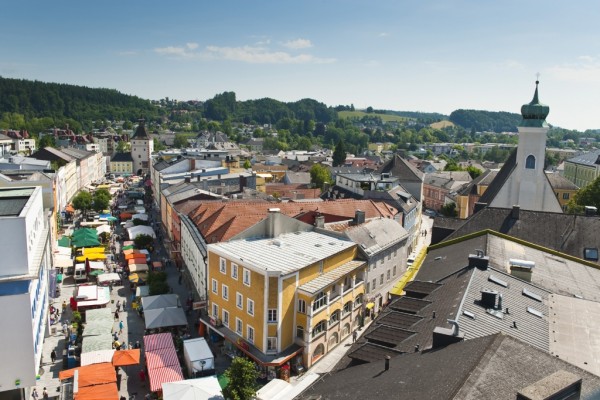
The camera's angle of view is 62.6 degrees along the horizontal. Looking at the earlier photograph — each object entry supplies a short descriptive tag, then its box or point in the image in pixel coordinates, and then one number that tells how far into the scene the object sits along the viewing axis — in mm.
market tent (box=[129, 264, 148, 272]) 45500
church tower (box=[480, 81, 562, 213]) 47625
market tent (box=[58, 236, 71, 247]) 53859
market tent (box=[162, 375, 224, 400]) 24109
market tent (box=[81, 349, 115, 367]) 28484
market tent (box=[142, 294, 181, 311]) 36406
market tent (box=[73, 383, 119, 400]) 24859
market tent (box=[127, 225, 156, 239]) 57509
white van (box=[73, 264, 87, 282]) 45250
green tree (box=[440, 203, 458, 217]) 80500
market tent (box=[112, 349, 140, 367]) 28375
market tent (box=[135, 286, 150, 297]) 39812
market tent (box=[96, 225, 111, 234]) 59394
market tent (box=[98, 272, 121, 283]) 43344
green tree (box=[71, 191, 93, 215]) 72688
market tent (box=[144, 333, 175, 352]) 30016
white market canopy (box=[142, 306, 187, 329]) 33969
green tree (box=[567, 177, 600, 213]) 56656
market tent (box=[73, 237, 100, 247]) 52062
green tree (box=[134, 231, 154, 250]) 53656
